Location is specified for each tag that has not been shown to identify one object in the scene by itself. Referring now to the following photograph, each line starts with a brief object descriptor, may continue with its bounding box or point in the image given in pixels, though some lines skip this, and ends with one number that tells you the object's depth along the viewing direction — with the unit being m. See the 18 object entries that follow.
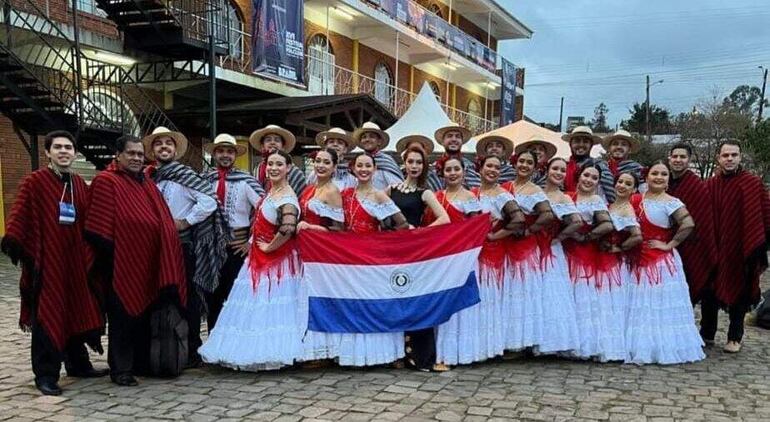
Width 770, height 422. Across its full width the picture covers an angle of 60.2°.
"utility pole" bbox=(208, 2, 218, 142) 13.38
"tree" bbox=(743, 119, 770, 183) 17.41
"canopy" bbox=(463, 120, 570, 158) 13.30
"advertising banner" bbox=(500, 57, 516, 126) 29.56
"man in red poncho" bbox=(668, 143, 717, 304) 6.17
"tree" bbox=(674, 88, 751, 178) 31.17
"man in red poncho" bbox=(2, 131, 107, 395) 4.71
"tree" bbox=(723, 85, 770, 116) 74.06
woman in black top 5.46
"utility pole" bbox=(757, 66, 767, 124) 36.15
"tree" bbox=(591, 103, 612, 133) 73.38
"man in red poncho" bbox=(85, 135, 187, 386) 4.89
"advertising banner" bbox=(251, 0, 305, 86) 16.25
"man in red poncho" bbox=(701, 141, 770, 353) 6.04
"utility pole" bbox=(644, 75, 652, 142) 53.12
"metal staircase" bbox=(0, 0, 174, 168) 10.80
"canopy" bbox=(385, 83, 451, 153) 14.02
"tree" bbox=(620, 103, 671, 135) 61.07
